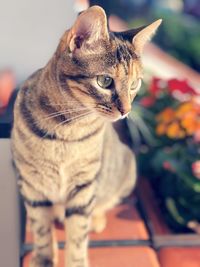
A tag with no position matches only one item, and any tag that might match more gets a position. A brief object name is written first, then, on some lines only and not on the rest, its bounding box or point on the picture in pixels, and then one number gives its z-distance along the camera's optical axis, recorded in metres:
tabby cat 0.85
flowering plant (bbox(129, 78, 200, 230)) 1.36
